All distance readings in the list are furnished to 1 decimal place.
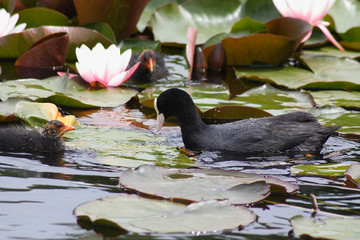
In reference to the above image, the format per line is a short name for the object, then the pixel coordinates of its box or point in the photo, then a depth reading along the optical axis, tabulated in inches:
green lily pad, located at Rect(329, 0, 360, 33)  657.6
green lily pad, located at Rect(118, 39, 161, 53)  619.8
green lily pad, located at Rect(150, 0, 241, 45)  643.5
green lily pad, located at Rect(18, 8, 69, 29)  590.9
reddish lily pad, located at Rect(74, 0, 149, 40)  576.1
